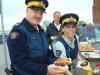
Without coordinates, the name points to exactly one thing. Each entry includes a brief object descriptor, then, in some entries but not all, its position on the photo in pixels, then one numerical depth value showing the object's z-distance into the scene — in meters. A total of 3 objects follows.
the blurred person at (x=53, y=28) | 3.96
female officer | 1.81
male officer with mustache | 1.25
